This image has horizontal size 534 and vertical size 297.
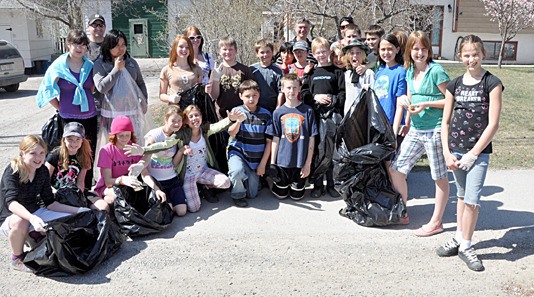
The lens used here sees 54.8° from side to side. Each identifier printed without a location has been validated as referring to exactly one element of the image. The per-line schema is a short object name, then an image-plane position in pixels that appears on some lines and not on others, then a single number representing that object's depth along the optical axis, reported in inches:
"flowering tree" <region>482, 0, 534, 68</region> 813.9
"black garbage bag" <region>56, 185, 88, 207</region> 172.2
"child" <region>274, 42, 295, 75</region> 239.1
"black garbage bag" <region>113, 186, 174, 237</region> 175.0
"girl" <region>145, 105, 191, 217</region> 198.1
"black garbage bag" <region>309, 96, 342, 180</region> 210.8
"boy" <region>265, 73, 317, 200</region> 207.3
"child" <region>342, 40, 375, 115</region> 204.1
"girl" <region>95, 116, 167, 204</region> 187.0
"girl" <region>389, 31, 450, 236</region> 173.0
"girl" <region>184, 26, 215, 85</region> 227.5
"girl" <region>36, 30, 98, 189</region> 202.8
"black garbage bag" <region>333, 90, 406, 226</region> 188.1
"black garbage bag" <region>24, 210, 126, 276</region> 149.2
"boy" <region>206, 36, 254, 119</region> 219.1
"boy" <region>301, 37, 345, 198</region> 211.2
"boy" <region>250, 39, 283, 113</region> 223.0
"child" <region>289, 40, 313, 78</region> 222.7
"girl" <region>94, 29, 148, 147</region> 206.1
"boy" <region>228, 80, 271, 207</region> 208.4
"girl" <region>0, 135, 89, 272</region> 151.5
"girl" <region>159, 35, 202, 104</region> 212.4
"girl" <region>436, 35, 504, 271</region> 150.9
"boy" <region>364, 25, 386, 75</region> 212.4
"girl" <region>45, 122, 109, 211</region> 178.9
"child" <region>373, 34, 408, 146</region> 188.9
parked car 540.1
